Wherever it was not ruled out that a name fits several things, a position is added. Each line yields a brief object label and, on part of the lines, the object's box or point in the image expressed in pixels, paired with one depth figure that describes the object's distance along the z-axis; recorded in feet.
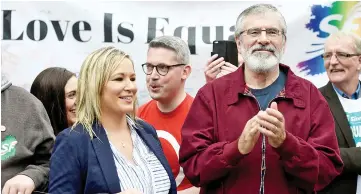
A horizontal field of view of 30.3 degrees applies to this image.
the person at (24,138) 9.84
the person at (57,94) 12.59
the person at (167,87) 12.53
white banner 15.89
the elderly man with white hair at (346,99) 12.50
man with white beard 9.14
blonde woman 8.88
